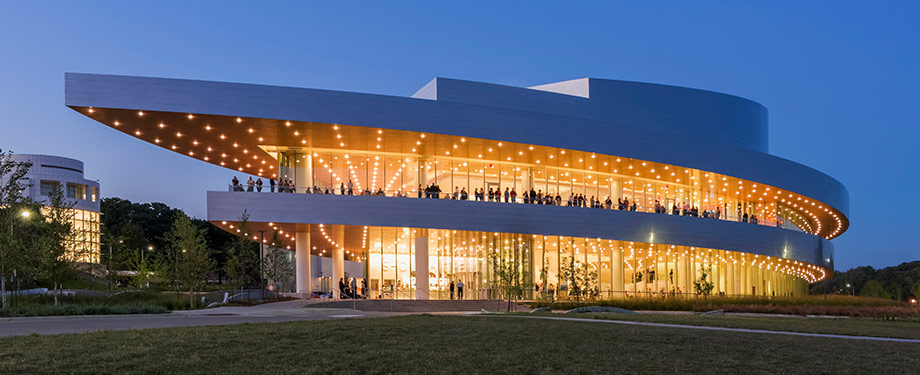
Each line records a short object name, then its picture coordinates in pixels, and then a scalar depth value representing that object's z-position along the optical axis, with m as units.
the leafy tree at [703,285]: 47.91
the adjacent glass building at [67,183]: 102.00
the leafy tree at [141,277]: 52.81
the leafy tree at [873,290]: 78.62
